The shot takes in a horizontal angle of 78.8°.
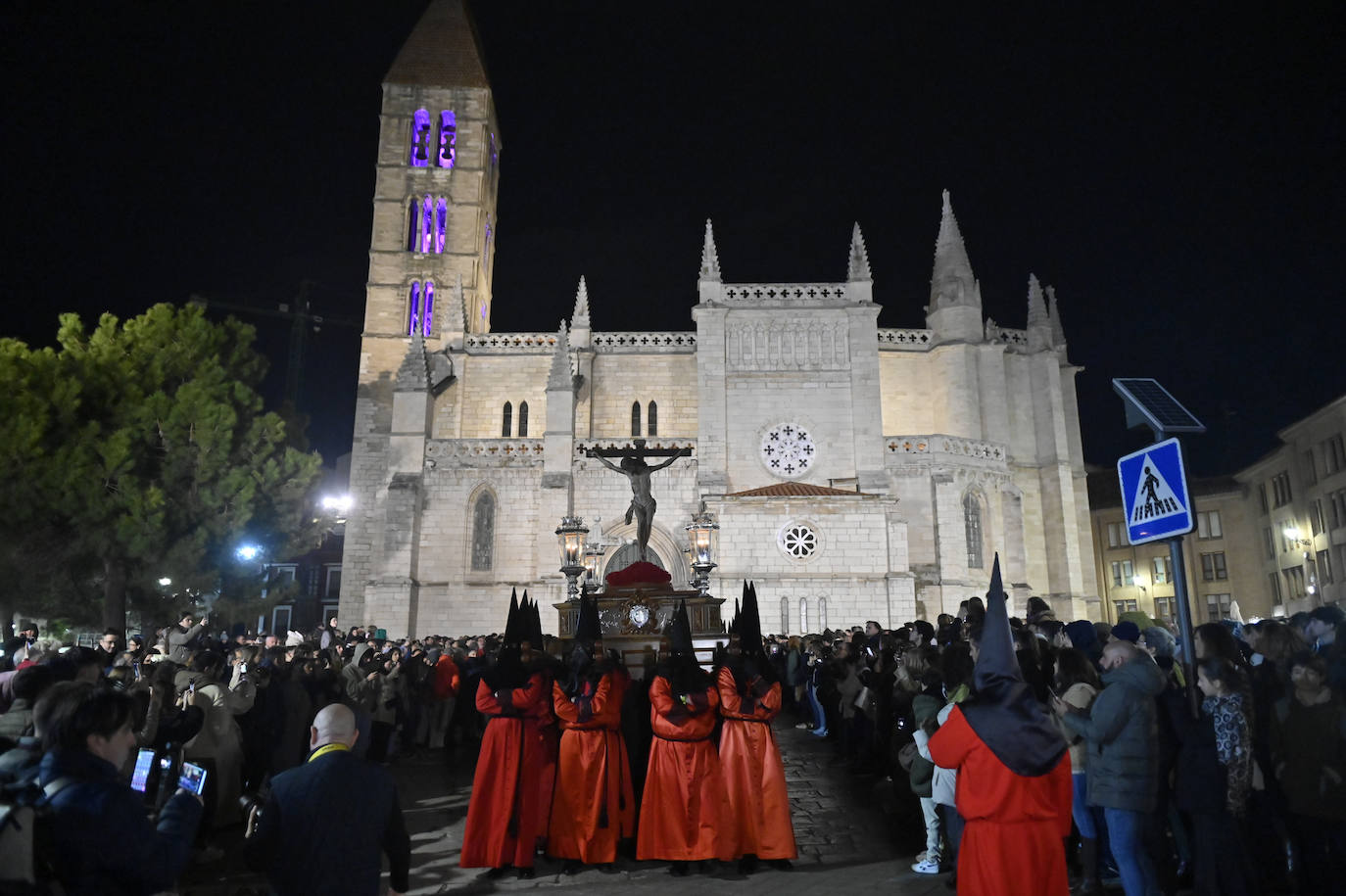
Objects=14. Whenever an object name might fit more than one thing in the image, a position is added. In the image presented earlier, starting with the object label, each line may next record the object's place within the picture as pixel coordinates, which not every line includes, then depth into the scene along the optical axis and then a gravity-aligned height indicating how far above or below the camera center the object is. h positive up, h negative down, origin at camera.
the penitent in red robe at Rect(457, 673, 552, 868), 6.10 -1.09
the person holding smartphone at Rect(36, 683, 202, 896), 2.69 -0.58
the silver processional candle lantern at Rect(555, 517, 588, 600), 13.98 +1.53
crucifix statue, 13.45 +2.49
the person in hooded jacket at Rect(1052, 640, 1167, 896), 4.62 -0.66
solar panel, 4.76 +1.37
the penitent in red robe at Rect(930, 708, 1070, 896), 3.57 -0.81
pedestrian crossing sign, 4.66 +0.85
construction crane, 62.09 +23.05
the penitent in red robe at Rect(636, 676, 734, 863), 6.06 -1.12
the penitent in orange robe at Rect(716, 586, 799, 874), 6.18 -1.00
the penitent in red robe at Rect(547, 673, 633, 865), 6.24 -1.09
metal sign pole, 4.57 +0.03
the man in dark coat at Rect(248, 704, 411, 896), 3.18 -0.73
